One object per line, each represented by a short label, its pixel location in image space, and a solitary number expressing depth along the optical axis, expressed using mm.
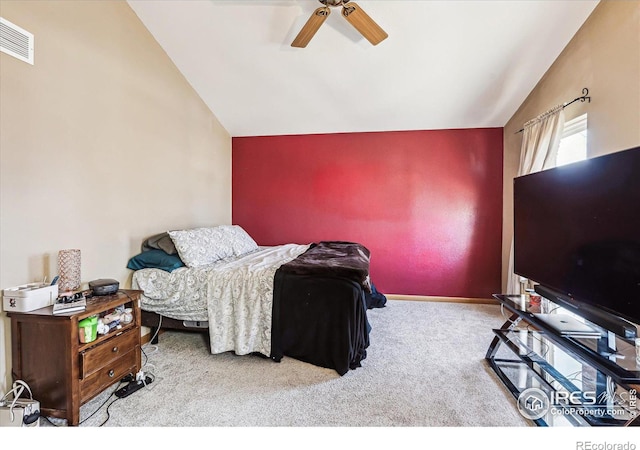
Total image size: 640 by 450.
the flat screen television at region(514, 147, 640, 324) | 1336
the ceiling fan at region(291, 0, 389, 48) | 1867
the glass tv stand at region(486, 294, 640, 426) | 1341
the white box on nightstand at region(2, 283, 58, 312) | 1564
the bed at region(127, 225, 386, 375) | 2121
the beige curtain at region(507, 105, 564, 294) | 2508
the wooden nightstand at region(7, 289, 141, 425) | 1529
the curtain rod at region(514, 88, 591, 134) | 2248
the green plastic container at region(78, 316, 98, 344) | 1593
